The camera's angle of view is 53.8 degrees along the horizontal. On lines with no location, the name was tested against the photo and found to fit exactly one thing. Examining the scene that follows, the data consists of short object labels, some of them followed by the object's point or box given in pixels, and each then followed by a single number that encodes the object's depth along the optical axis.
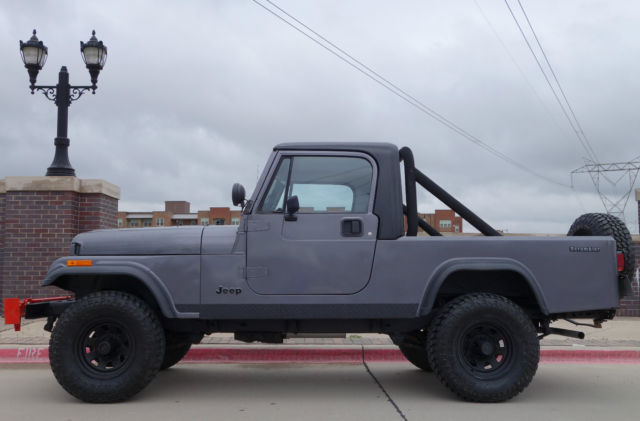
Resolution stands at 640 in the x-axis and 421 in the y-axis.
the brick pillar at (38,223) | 10.44
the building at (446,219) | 83.39
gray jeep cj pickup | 5.36
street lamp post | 12.19
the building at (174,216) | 87.19
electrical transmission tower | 36.88
